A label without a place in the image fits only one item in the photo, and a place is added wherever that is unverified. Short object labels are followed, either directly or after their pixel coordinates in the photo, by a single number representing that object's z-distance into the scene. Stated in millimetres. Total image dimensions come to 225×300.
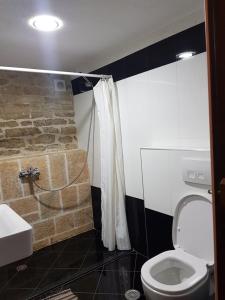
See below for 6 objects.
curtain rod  1859
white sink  1281
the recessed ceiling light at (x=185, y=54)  1765
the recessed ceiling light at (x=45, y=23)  1584
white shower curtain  2424
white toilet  1470
